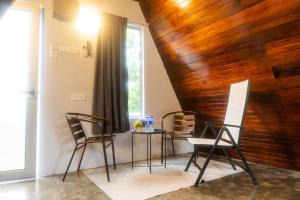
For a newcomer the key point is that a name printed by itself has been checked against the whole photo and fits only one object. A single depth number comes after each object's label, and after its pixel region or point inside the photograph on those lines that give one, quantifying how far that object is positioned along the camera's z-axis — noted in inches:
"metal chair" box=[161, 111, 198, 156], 140.1
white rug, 89.0
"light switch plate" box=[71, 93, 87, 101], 121.8
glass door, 106.4
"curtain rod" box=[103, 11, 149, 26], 143.4
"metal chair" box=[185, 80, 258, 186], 98.2
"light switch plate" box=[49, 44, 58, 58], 117.2
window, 146.0
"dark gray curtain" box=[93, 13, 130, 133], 126.1
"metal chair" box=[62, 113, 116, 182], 107.0
